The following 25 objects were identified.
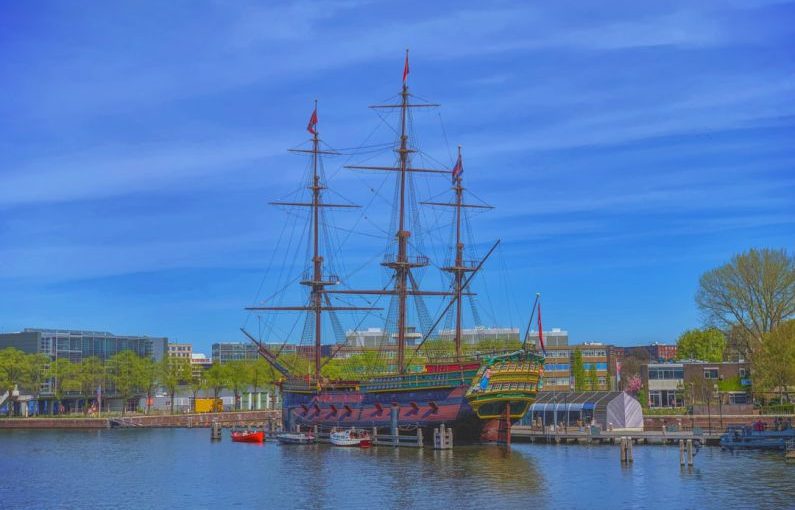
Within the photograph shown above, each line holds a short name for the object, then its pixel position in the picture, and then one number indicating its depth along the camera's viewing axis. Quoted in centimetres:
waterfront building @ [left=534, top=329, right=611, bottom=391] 16600
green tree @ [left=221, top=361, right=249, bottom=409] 17012
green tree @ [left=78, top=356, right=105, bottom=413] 16100
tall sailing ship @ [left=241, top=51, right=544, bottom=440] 8975
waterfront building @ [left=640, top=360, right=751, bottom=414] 12456
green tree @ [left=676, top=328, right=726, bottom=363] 15888
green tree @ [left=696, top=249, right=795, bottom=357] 10962
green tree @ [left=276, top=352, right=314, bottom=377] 14812
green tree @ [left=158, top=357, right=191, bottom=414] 16449
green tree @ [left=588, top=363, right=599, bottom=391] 15512
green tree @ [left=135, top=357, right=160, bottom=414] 16162
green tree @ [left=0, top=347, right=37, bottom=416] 15200
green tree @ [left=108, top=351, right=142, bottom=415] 16112
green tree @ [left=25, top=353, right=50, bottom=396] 15562
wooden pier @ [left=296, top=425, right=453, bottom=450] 8625
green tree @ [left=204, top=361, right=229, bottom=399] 17000
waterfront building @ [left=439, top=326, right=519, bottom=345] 18935
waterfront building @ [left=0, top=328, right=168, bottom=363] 19012
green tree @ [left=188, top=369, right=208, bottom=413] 17238
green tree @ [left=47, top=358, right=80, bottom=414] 15888
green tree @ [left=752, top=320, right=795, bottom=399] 9888
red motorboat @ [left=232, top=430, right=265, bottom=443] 10788
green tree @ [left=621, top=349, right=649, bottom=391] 16238
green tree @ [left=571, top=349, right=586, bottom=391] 15000
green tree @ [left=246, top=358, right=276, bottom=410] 17302
